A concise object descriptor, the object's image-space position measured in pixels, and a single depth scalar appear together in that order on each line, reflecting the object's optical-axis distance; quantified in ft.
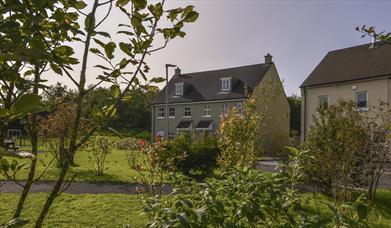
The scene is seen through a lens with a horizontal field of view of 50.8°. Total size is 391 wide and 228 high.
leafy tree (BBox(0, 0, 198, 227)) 5.43
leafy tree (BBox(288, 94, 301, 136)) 161.23
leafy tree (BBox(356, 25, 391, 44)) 6.95
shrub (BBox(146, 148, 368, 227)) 7.36
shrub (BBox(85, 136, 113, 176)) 52.90
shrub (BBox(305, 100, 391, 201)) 31.32
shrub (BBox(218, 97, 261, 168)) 32.14
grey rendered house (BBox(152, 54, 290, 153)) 133.49
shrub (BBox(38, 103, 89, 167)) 53.11
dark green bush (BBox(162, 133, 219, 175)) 53.57
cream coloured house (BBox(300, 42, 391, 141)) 90.07
